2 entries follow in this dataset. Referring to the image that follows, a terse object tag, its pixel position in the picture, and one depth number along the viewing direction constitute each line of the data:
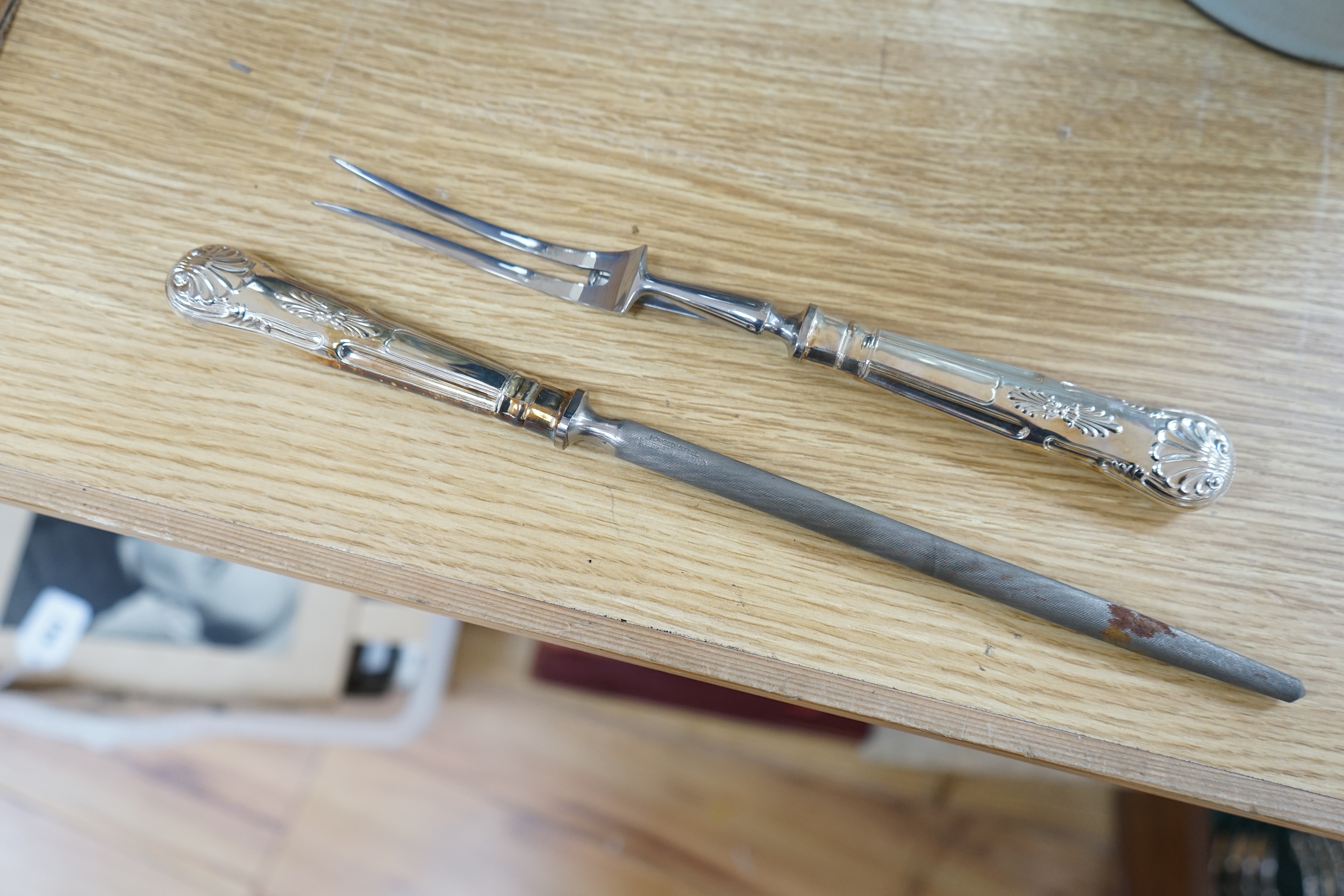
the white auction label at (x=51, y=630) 0.78
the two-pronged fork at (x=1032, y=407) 0.49
